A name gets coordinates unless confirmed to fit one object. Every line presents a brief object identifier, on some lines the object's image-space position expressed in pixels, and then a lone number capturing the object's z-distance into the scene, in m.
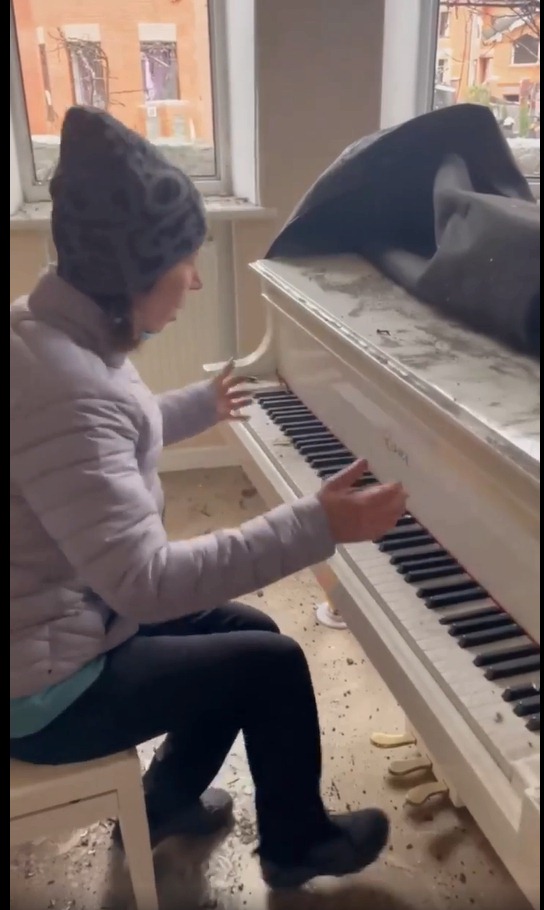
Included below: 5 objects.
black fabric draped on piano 1.09
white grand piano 0.81
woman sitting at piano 0.88
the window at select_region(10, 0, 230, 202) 2.45
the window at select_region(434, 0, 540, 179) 2.27
